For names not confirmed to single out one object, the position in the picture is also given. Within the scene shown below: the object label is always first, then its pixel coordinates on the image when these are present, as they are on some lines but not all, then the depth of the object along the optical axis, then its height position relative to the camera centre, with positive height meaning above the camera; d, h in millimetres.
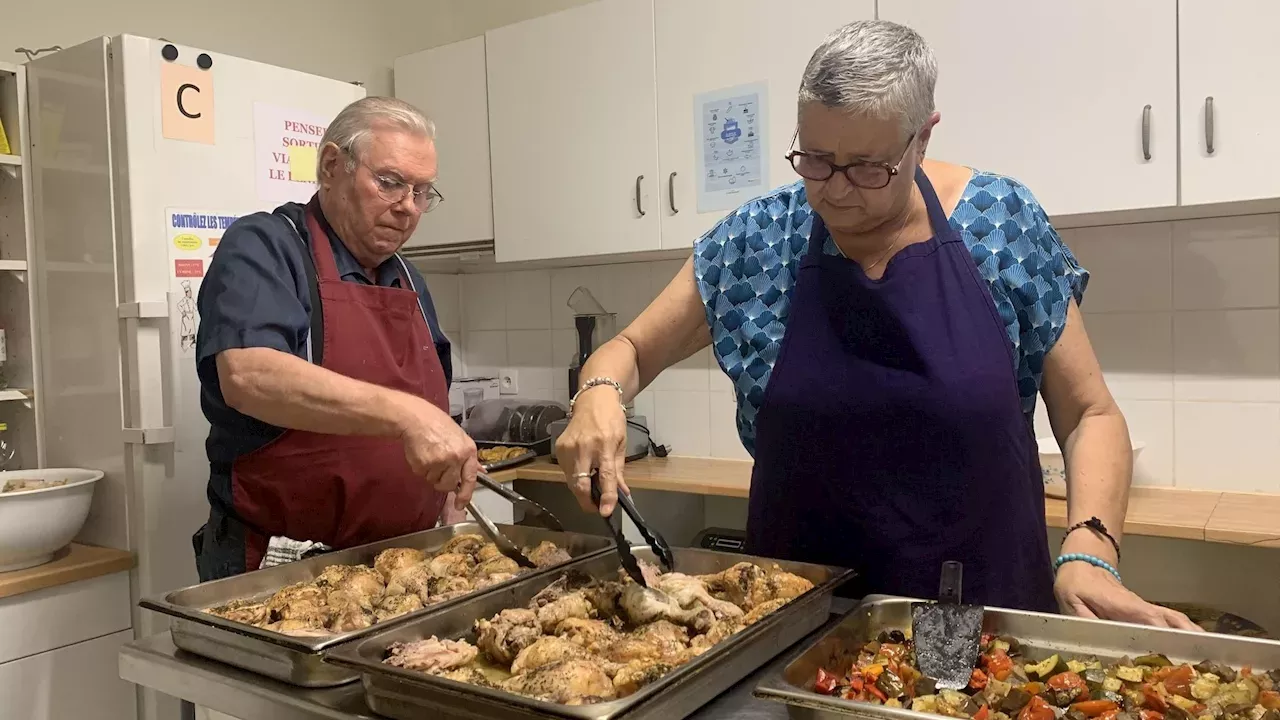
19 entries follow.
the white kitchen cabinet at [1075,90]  2148 +537
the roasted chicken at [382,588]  1152 -341
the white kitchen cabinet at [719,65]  2609 +746
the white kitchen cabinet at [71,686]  2104 -788
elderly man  1490 -54
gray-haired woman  1234 -90
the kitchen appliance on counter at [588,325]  3385 +13
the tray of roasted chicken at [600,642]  882 -337
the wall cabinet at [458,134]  3316 +698
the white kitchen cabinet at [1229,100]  2066 +471
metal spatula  974 -333
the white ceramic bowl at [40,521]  2037 -397
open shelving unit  2441 +141
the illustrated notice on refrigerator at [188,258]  2295 +196
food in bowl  2265 -345
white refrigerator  2254 +220
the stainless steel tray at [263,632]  1017 -339
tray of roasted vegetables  863 -353
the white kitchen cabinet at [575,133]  2928 +633
